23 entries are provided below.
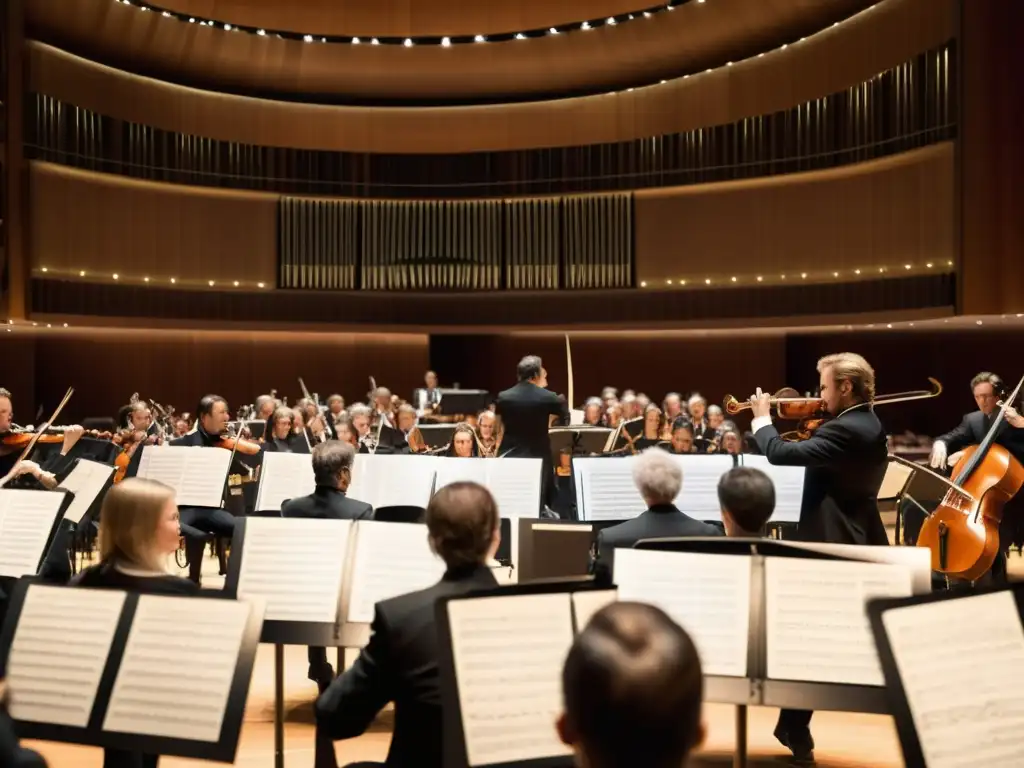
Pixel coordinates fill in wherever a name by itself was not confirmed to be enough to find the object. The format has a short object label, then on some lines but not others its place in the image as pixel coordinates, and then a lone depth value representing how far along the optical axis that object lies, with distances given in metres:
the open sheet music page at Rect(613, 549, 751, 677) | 3.39
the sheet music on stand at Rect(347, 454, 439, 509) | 6.72
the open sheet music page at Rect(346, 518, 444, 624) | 4.10
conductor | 7.97
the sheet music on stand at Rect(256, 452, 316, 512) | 7.08
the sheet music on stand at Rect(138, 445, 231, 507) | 7.43
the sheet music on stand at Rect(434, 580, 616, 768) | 2.68
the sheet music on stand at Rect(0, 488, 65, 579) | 4.98
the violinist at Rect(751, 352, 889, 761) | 4.61
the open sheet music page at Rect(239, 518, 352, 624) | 4.12
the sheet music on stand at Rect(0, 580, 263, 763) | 2.89
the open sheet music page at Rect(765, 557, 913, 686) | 3.30
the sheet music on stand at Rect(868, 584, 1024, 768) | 2.45
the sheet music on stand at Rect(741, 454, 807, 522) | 6.66
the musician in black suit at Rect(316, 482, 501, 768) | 2.83
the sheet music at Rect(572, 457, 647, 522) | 6.25
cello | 6.61
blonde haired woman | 3.37
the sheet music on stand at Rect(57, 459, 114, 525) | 6.11
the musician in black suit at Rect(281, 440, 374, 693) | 5.27
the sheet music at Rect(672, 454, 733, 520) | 6.55
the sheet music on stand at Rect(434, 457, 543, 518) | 6.66
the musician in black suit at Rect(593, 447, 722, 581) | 4.42
